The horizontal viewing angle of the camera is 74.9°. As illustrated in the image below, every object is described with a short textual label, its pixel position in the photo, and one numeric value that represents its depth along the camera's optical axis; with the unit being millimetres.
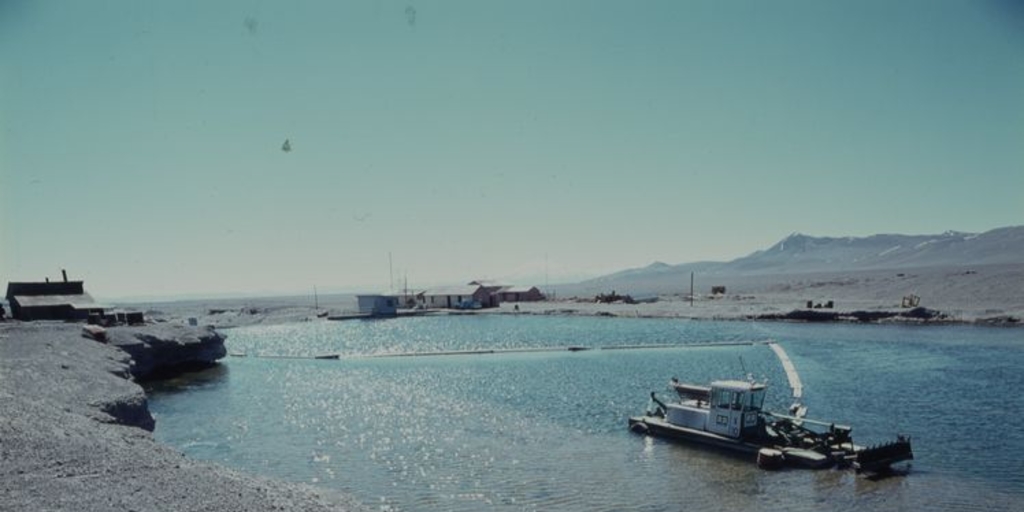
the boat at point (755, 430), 27297
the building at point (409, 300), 139125
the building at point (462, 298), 135125
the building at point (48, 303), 67125
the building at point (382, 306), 129388
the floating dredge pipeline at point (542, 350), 68500
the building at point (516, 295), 145000
